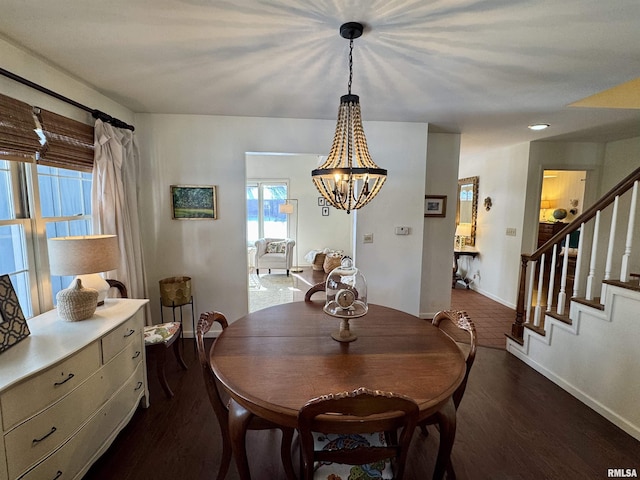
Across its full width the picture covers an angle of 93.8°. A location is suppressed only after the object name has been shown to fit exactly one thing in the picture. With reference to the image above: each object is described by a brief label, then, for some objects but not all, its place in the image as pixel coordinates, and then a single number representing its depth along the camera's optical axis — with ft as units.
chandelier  5.50
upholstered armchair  20.85
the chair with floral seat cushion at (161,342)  7.45
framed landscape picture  10.46
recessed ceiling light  10.86
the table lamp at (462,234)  18.60
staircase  6.58
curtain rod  5.56
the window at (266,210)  24.75
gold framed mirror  17.74
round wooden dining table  3.88
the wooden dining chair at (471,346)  4.91
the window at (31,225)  5.90
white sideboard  4.09
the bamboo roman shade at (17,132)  5.41
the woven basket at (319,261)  22.59
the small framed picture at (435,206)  12.62
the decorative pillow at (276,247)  21.02
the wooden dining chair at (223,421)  4.57
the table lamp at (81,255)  5.86
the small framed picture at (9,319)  4.80
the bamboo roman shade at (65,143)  6.36
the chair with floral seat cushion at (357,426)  3.23
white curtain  7.96
